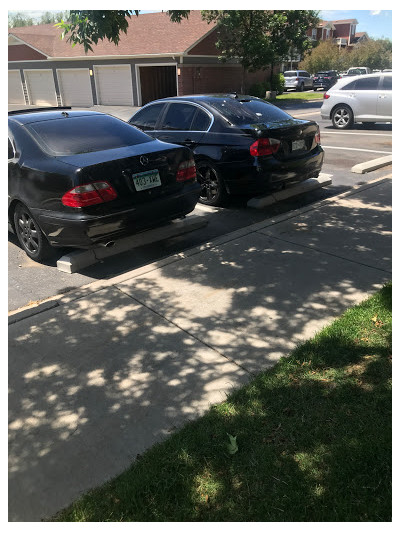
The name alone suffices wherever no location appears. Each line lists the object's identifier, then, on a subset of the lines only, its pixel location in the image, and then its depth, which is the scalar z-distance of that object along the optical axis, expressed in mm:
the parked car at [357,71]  36656
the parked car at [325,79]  41688
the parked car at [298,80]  40781
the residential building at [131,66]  27750
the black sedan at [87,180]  4715
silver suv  14172
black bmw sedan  6523
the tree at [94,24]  4988
